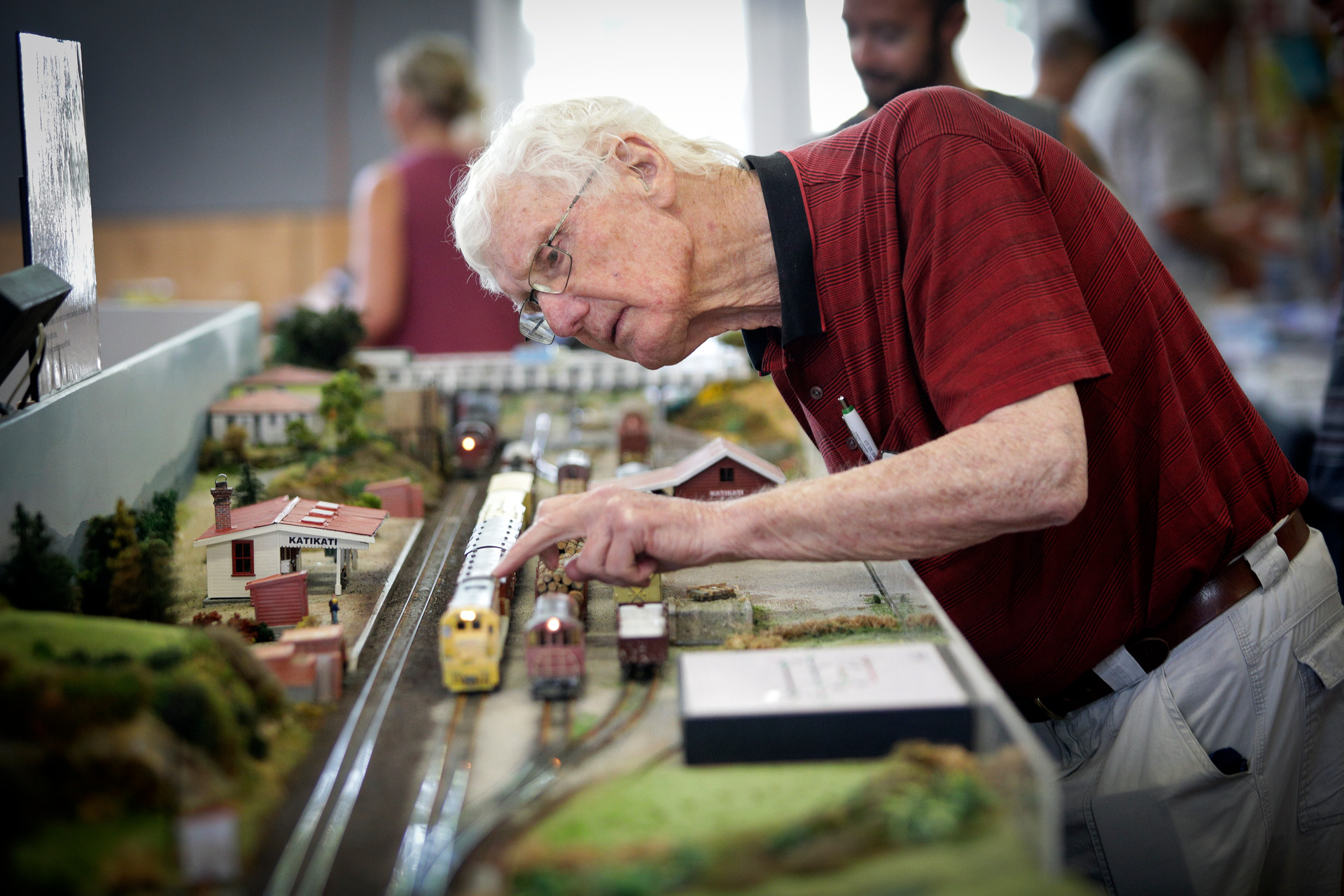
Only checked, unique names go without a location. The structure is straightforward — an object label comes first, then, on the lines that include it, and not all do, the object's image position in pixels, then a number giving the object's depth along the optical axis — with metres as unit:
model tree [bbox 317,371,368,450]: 3.07
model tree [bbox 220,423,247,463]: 2.83
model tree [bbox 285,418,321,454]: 3.01
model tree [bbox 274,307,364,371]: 3.87
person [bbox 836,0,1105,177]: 3.03
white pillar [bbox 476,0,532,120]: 9.26
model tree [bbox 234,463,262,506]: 2.38
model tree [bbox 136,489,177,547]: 2.01
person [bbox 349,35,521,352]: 5.21
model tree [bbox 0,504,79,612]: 1.56
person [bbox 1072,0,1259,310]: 5.87
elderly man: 1.67
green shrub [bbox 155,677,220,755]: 1.20
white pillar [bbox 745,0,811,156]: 8.31
